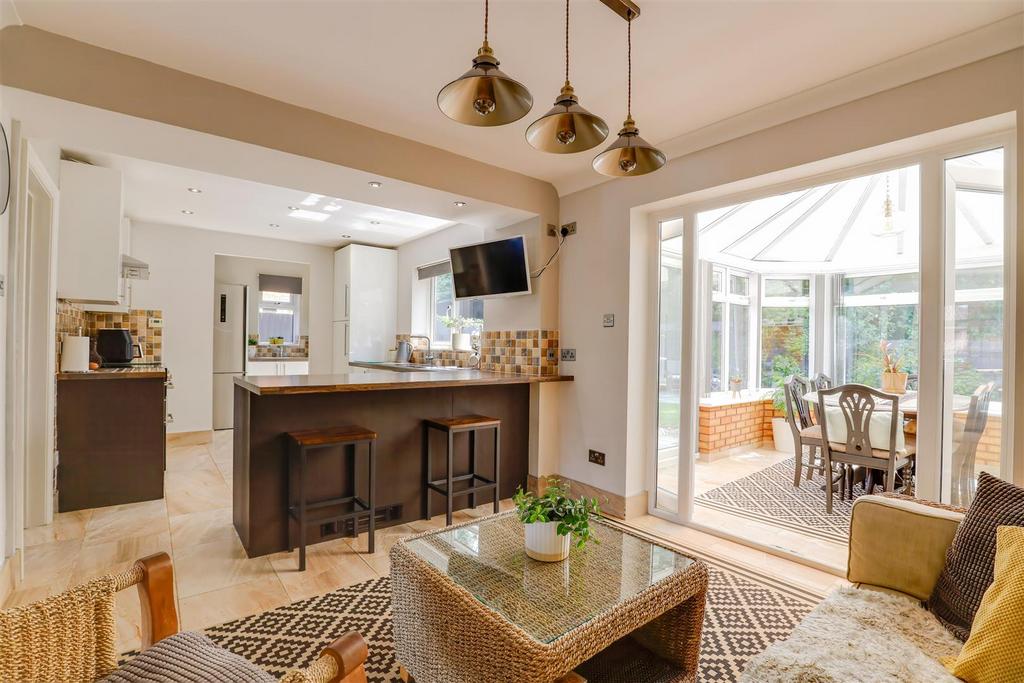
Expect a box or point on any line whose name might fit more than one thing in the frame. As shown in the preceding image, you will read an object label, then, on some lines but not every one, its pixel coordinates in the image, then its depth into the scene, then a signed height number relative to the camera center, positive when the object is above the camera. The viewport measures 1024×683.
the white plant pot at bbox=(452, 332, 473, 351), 5.33 +0.00
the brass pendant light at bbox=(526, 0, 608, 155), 1.60 +0.72
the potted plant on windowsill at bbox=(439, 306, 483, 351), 5.33 +0.09
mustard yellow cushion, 1.10 -0.67
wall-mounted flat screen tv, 3.87 +0.61
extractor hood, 4.19 +0.60
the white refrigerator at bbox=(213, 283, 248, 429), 6.18 -0.08
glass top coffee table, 1.28 -0.77
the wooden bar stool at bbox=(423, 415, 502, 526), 3.19 -0.78
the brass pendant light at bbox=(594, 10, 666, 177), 1.80 +0.71
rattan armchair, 0.89 -0.62
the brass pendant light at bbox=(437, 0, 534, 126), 1.39 +0.72
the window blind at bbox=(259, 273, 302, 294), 6.63 +0.76
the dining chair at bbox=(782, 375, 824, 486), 3.75 -0.64
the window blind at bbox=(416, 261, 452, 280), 5.76 +0.87
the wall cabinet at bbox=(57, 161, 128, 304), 3.44 +0.73
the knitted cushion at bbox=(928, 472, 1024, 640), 1.33 -0.59
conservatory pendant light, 3.51 +0.91
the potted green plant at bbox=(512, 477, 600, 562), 1.67 -0.62
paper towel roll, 3.49 -0.13
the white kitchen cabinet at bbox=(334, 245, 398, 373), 6.32 +0.49
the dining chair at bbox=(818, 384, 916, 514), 3.15 -0.58
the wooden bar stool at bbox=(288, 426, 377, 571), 2.58 -0.78
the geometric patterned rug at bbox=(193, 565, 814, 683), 1.86 -1.21
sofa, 1.18 -0.77
